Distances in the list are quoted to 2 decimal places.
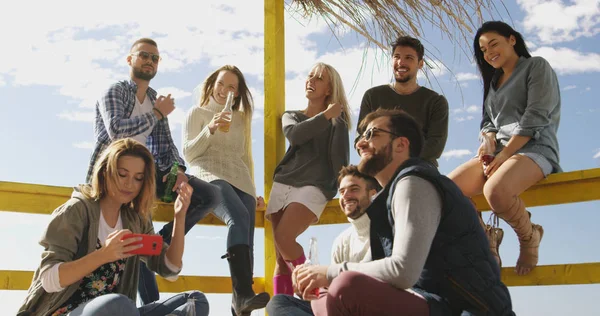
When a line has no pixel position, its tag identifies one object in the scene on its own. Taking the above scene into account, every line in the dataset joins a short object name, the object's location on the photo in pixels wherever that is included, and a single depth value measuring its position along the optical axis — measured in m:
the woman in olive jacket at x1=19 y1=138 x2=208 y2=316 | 2.72
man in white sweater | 3.76
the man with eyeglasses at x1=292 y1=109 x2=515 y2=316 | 2.32
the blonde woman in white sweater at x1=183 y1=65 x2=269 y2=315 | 3.90
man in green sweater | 4.16
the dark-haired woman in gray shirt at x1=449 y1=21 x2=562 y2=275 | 3.72
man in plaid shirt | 3.89
